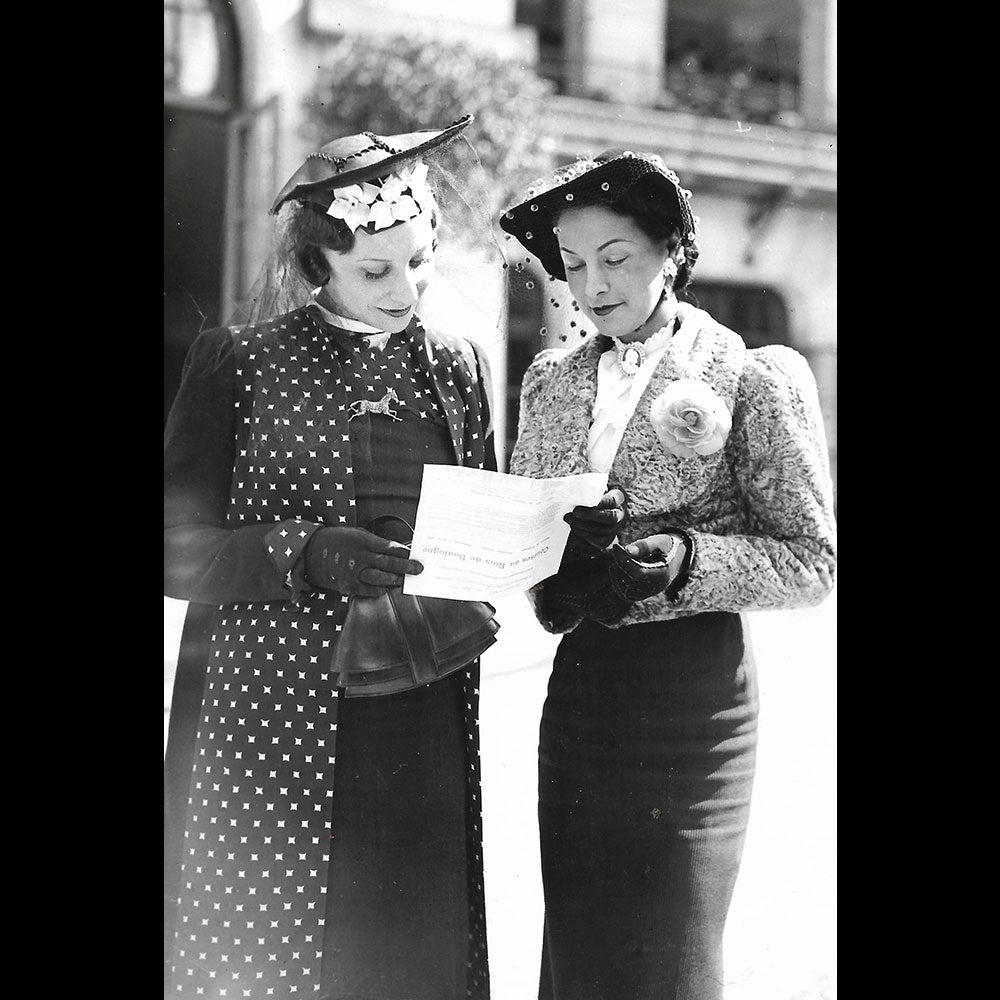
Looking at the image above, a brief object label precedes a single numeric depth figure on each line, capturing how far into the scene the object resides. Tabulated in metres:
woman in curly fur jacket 3.28
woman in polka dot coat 3.27
